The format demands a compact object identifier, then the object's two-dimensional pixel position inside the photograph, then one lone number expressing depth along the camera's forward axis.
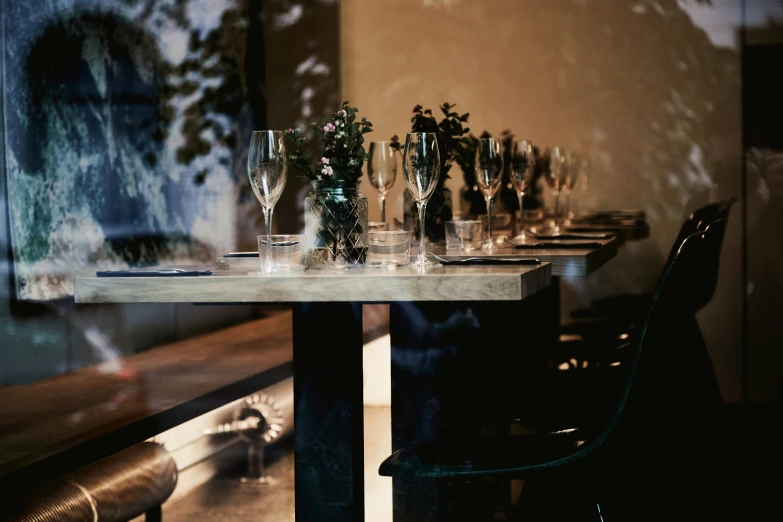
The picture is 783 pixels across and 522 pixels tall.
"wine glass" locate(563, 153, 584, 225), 3.72
